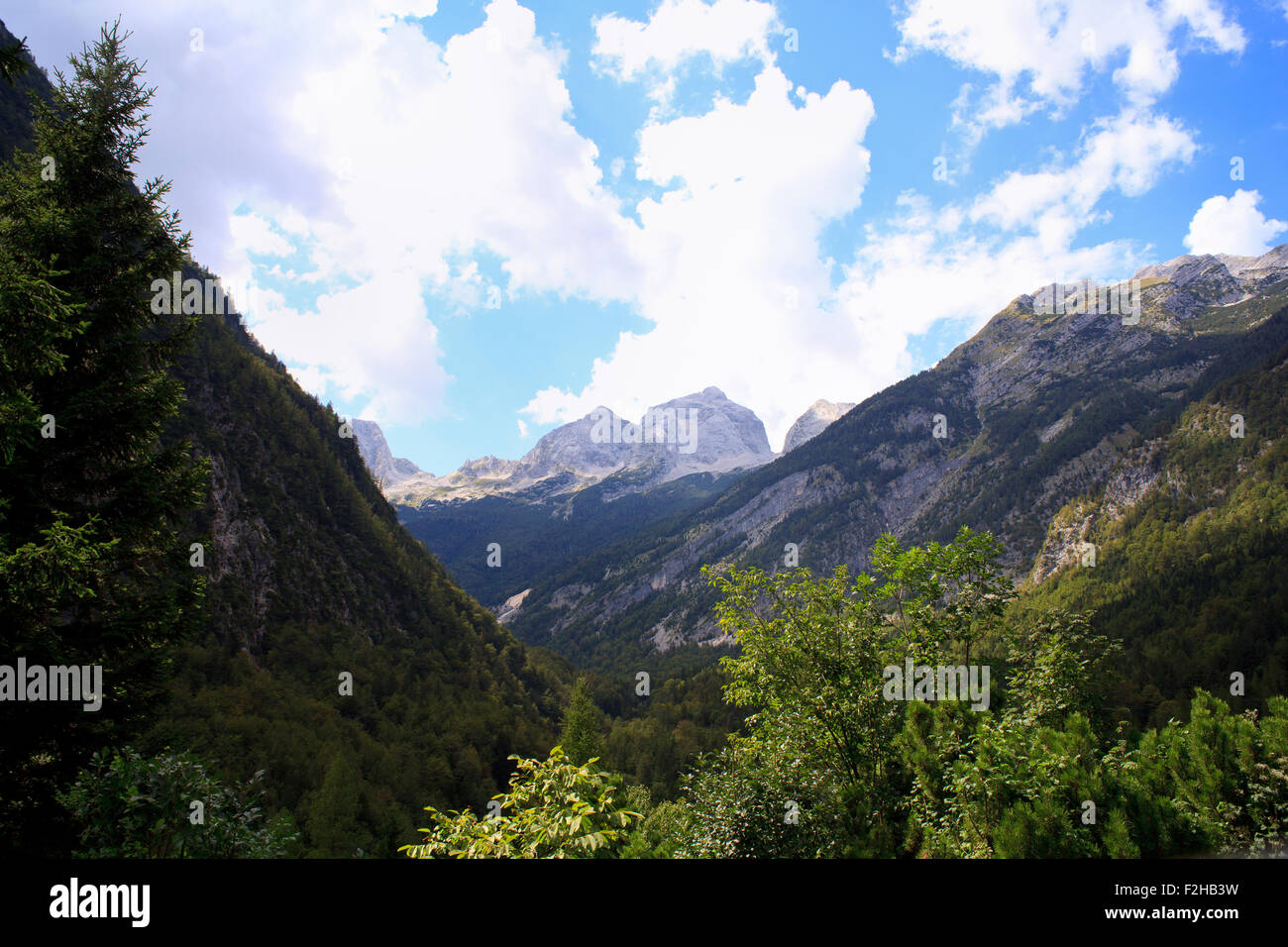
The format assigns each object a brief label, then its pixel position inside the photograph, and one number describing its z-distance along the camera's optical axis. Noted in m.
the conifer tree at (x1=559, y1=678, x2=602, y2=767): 62.09
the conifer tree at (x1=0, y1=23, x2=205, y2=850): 9.91
